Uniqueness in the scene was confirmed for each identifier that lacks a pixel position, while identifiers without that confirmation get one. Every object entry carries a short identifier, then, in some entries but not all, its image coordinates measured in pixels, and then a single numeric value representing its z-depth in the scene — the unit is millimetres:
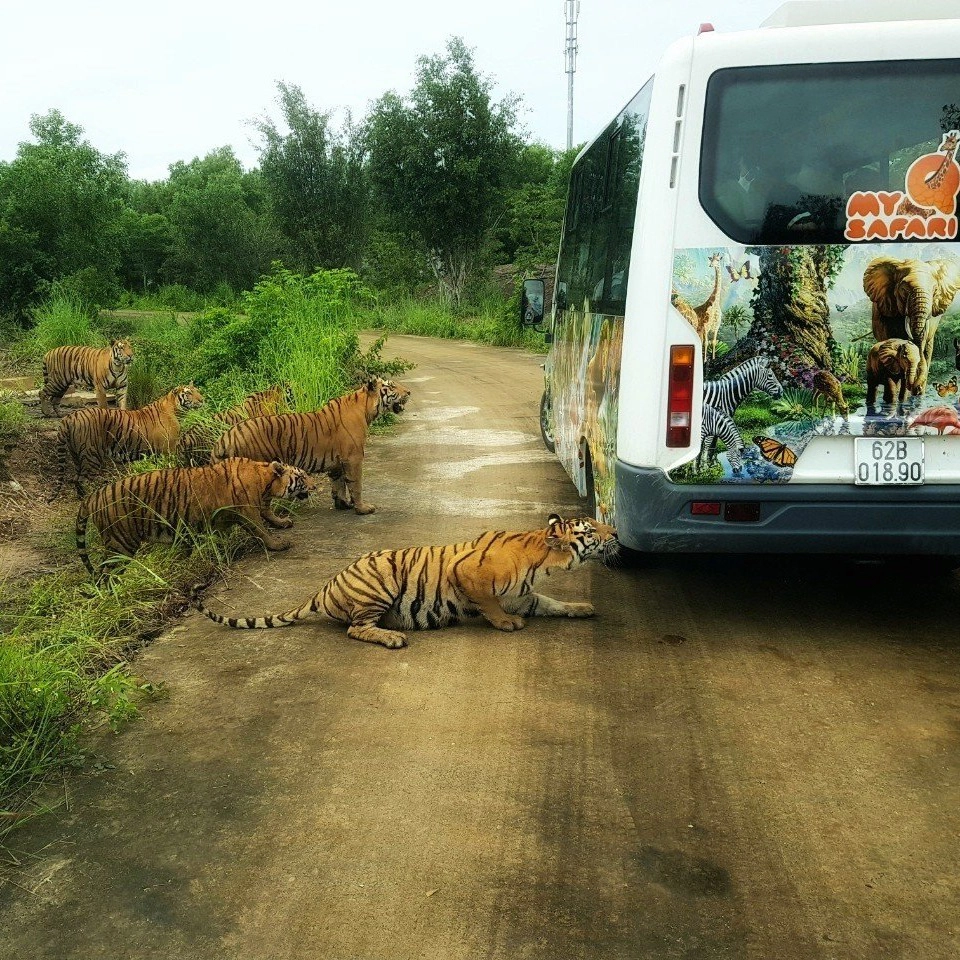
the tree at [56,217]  20906
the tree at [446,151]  29672
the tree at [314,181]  32375
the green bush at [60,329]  17562
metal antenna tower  36312
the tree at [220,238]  35162
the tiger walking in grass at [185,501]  6895
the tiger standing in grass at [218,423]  9211
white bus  4582
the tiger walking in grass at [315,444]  8273
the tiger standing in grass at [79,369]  13484
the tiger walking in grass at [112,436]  9742
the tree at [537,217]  25500
